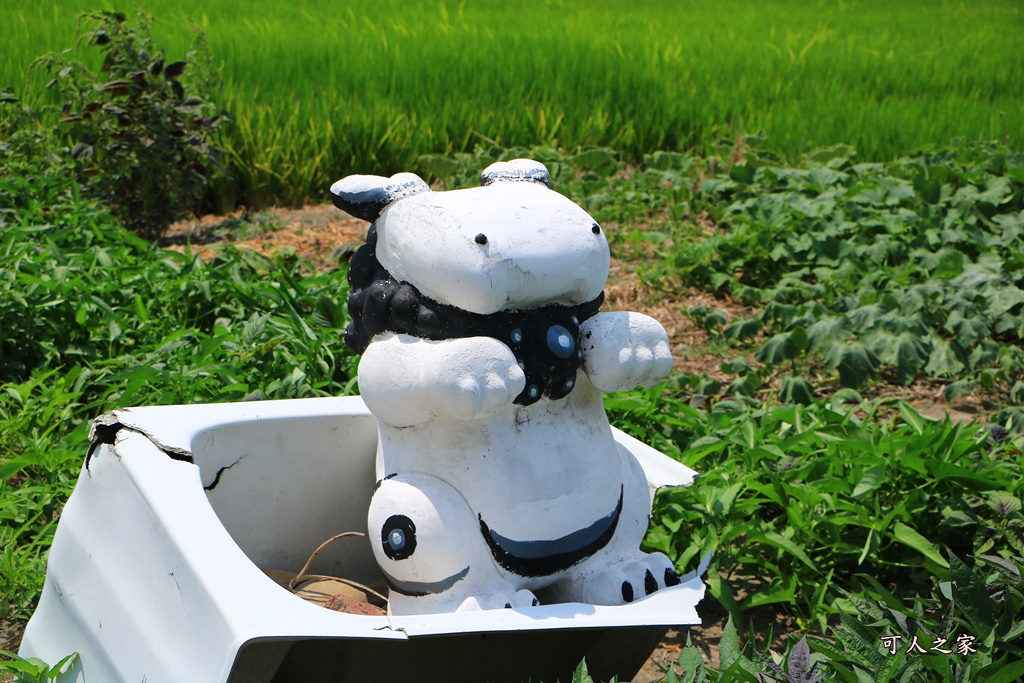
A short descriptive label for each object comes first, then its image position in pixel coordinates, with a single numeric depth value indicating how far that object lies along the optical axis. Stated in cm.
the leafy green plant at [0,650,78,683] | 350
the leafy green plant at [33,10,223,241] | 645
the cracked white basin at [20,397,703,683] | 323
